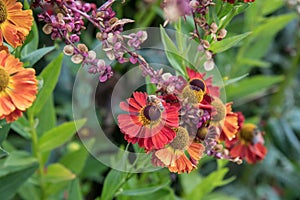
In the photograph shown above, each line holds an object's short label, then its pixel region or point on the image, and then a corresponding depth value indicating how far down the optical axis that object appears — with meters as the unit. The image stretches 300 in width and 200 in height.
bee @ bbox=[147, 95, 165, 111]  0.66
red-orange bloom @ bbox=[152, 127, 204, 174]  0.67
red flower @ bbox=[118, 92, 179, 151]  0.66
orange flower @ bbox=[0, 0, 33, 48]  0.68
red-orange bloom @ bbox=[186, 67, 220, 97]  0.72
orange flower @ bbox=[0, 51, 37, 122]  0.65
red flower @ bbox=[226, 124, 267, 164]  0.86
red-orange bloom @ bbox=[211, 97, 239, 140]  0.72
